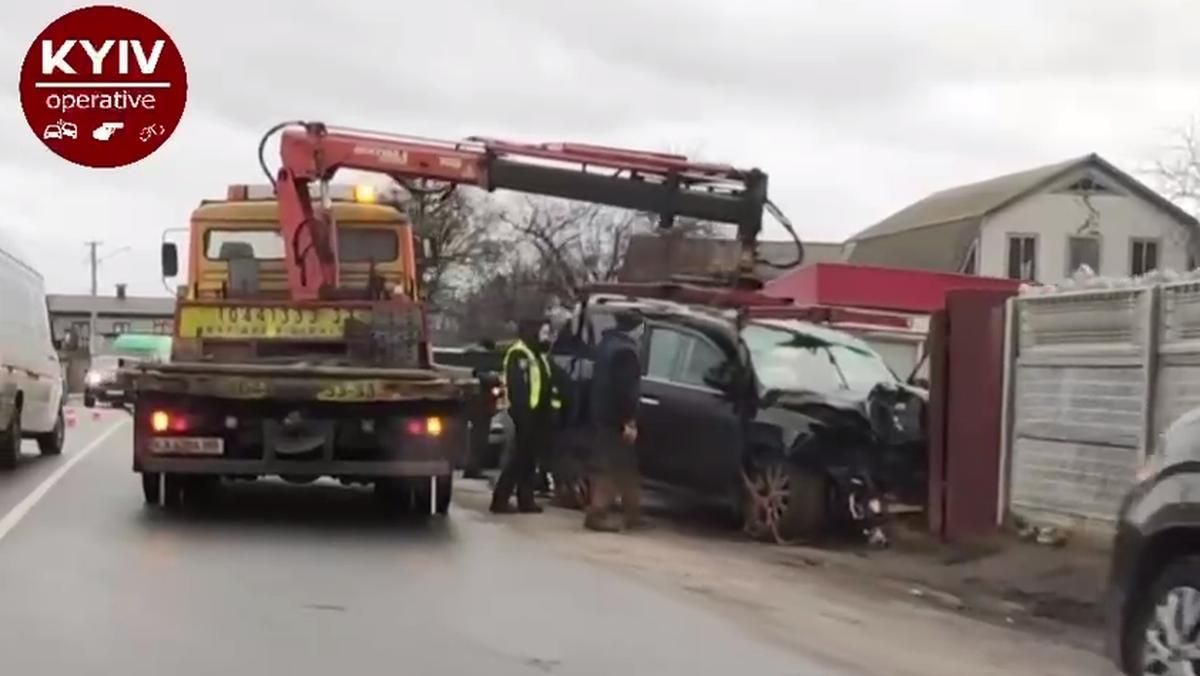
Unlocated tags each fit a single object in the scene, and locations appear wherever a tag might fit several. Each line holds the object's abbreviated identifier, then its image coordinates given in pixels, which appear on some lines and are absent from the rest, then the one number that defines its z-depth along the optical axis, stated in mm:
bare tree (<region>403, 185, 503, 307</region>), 58500
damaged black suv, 12445
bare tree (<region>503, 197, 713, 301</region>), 59312
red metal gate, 12609
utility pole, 93625
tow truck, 12000
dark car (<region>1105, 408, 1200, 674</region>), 6316
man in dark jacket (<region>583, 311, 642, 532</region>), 12977
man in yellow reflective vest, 14189
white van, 16922
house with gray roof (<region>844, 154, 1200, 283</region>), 44406
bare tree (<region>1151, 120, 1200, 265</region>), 43688
